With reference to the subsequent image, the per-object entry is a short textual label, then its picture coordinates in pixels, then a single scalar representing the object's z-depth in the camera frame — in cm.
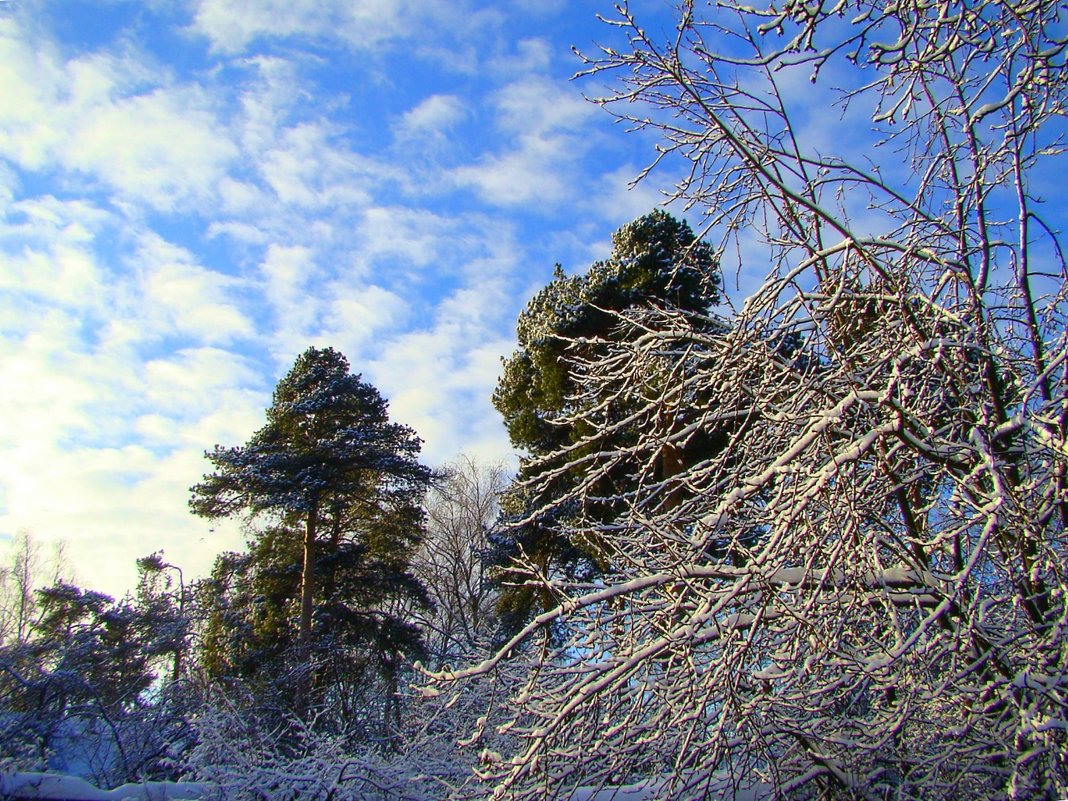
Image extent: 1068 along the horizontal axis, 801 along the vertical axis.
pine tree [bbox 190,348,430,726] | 1739
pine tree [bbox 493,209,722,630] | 1427
